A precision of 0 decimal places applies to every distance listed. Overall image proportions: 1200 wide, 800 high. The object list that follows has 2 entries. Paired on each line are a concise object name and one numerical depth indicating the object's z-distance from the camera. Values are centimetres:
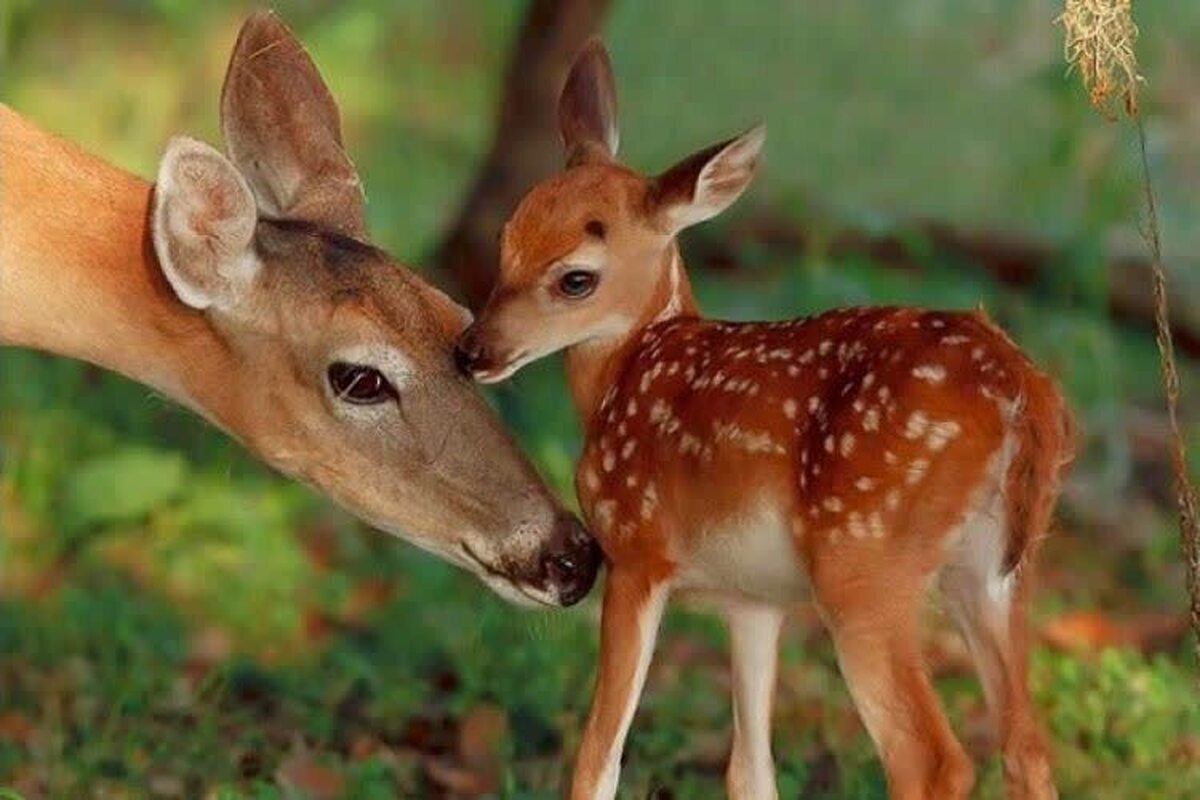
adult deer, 1214
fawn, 1100
